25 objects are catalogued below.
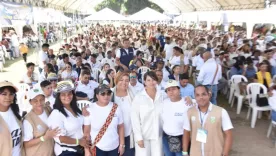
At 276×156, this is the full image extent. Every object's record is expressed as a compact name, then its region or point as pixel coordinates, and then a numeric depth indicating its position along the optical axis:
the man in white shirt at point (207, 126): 2.79
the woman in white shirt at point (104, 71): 6.89
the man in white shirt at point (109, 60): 8.76
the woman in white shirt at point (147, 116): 3.28
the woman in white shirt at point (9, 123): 2.57
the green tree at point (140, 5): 70.19
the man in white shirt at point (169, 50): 10.21
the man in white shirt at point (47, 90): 4.45
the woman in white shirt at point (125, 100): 3.47
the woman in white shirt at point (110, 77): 5.89
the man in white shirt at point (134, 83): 4.32
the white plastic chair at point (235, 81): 7.26
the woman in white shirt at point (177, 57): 8.09
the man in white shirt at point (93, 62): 8.59
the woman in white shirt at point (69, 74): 6.69
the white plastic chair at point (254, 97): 6.08
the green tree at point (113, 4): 78.56
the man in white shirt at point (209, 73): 6.14
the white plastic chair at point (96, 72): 8.12
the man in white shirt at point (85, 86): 5.64
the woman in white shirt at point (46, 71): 6.48
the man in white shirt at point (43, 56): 8.61
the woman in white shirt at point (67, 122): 2.80
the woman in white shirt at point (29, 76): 6.47
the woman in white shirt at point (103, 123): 3.07
